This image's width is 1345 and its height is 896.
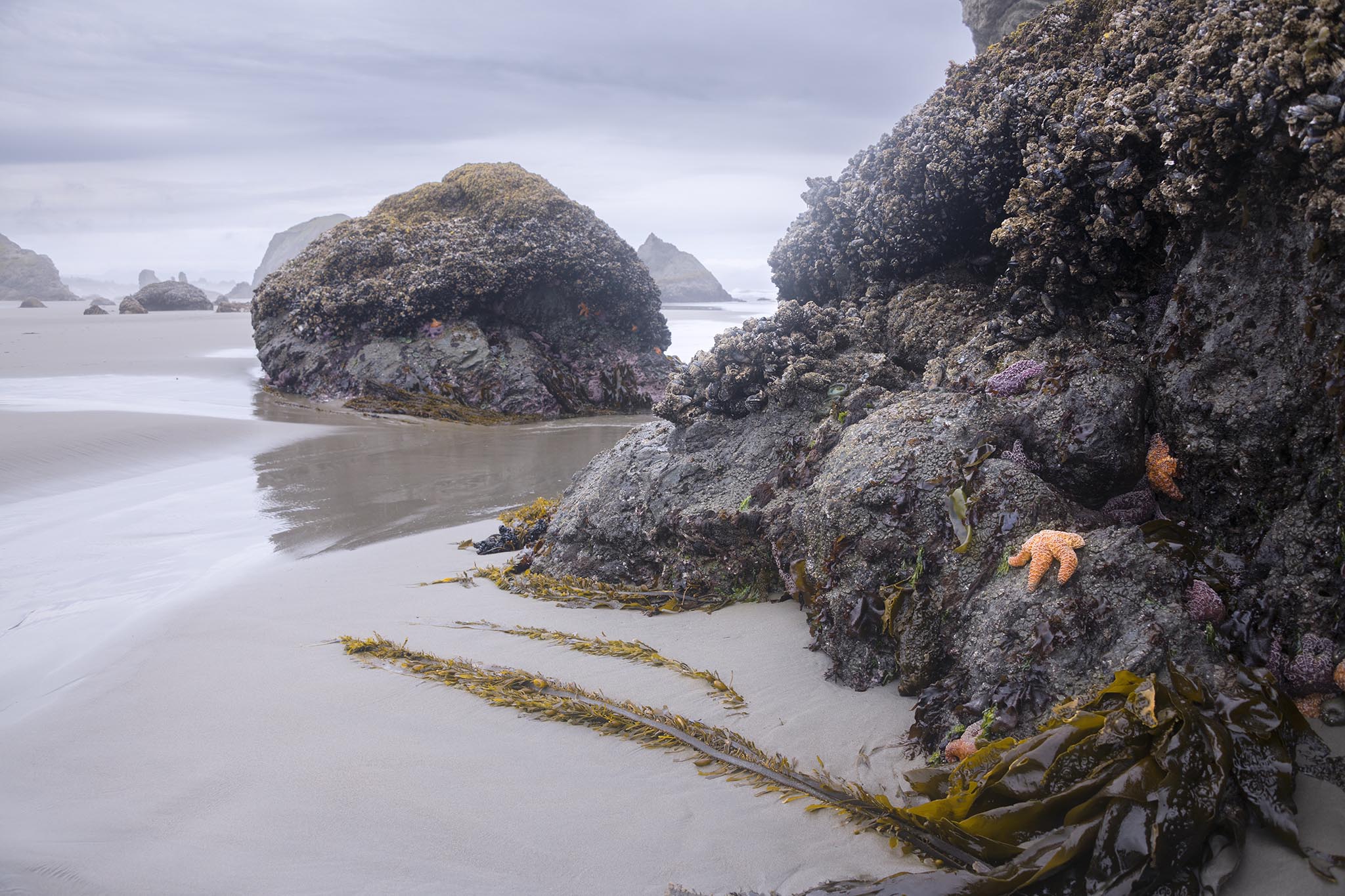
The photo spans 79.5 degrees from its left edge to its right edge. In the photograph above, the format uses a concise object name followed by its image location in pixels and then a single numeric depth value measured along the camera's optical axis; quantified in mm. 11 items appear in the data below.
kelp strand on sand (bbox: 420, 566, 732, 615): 4016
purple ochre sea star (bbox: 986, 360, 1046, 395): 3332
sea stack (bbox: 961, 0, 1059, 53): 11219
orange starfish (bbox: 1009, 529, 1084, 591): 2568
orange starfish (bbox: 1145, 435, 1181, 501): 2904
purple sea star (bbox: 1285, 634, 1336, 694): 2223
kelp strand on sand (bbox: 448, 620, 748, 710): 3139
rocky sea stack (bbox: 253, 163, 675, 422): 10930
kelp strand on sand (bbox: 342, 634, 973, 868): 2320
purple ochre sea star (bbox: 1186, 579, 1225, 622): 2428
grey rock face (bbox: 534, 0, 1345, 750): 2420
